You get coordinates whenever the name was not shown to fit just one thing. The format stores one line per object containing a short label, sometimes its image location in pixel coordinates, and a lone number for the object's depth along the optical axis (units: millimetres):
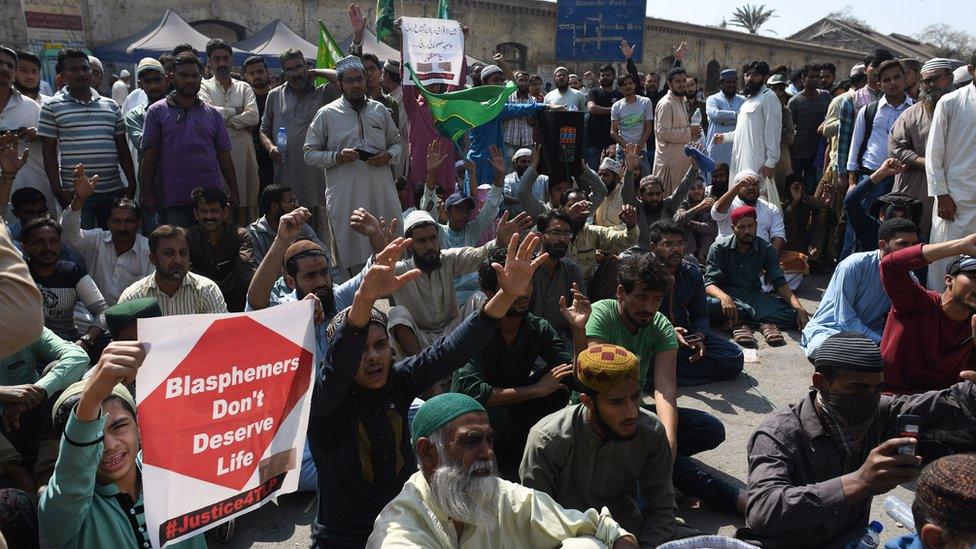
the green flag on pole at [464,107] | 7465
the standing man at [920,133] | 6742
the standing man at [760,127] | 8906
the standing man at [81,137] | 6223
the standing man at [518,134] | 9844
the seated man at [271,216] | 6180
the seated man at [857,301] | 5582
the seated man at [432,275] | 5305
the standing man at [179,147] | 6324
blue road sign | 24203
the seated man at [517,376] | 4305
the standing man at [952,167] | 6094
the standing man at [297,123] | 7629
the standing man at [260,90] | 8047
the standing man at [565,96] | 11695
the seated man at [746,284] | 6734
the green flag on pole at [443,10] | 9250
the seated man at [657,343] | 4023
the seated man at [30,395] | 3797
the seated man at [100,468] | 2305
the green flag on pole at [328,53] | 8836
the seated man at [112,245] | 5488
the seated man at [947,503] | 2223
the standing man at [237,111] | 7348
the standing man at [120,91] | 13086
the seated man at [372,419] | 3041
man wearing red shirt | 4180
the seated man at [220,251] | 5559
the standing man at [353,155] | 6465
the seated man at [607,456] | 3182
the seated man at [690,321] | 5746
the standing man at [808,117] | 10102
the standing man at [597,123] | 11312
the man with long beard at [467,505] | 2553
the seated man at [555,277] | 5594
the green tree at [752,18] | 56259
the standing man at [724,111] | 9969
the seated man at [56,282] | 4840
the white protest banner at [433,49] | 7762
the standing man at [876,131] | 7473
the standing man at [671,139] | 9688
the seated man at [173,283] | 4621
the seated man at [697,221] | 7570
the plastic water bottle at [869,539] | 2963
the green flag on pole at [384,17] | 8953
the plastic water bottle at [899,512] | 3007
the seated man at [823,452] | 2818
